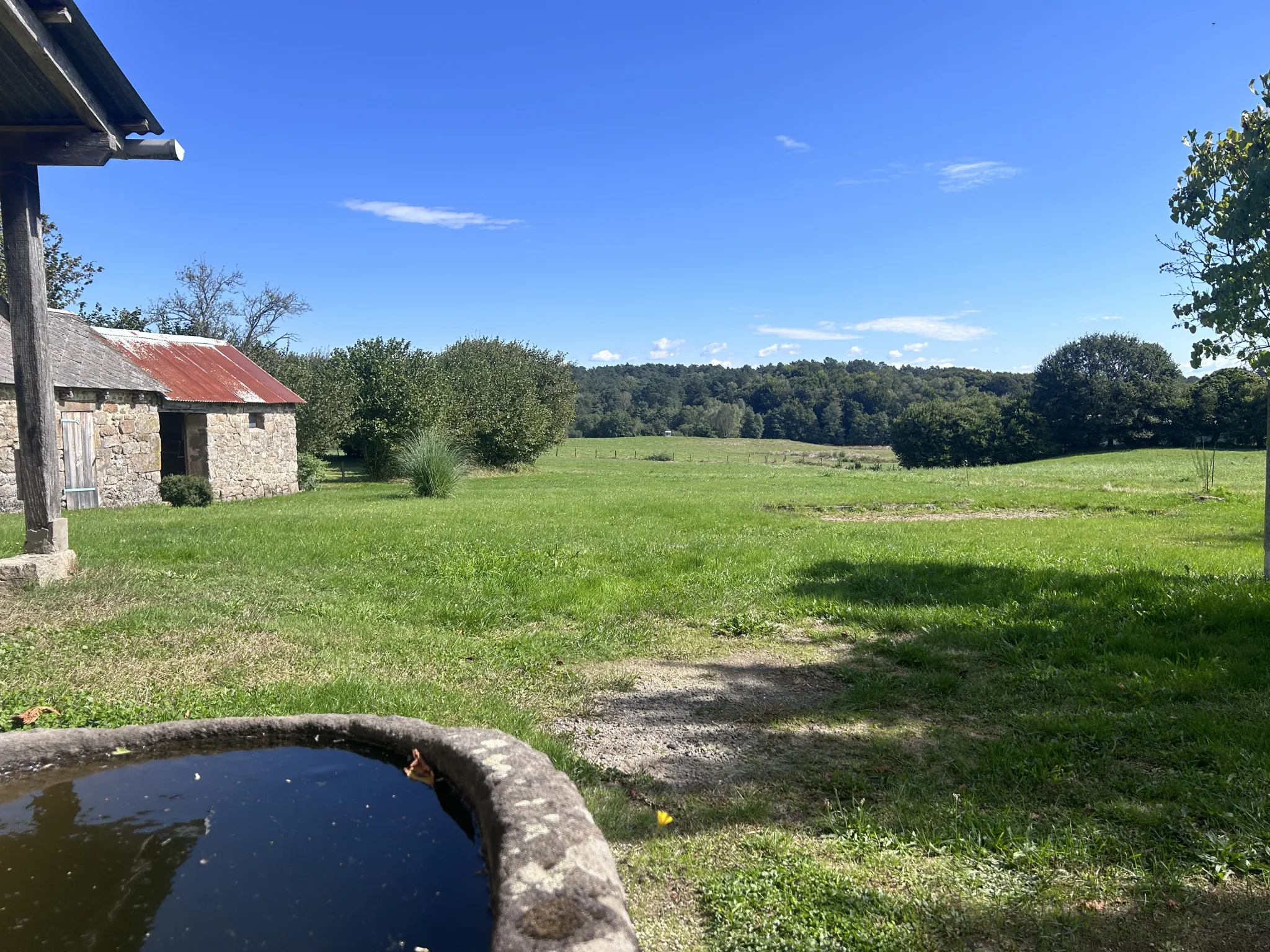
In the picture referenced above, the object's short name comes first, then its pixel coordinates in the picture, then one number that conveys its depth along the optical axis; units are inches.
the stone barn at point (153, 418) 660.1
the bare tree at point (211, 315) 1747.0
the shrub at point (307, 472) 1005.2
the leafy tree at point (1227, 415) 1945.1
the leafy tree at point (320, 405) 1241.4
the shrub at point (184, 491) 722.2
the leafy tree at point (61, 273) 1162.0
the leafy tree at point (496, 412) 1325.0
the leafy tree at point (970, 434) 2285.9
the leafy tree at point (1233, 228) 246.1
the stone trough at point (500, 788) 74.1
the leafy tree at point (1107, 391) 2150.6
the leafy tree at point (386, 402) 1188.5
